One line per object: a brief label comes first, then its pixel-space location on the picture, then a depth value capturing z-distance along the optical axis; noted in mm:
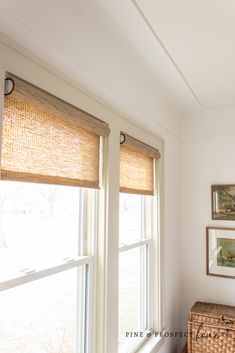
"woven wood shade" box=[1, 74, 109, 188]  975
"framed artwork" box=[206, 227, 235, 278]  2532
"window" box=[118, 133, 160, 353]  1810
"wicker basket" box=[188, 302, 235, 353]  2105
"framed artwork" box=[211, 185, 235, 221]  2566
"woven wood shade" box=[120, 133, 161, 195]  1750
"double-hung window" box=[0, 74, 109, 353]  1021
